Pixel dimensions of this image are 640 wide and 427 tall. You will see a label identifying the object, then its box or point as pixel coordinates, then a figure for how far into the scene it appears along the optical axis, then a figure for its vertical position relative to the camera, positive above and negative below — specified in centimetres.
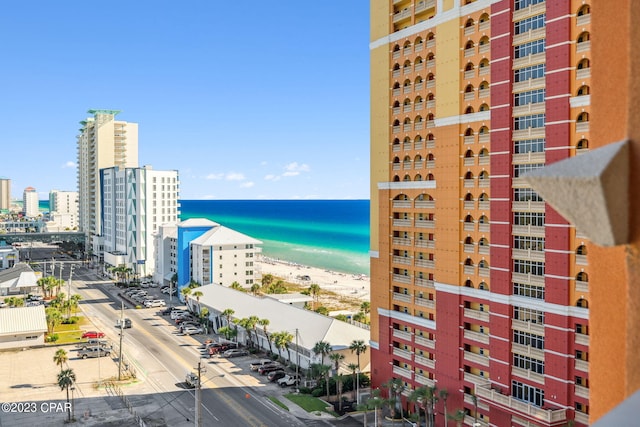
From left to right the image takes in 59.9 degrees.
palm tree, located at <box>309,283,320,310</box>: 9612 -1488
